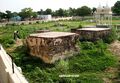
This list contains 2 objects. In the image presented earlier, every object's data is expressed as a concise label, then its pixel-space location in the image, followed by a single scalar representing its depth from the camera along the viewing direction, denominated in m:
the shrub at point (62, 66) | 5.82
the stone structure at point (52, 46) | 6.26
